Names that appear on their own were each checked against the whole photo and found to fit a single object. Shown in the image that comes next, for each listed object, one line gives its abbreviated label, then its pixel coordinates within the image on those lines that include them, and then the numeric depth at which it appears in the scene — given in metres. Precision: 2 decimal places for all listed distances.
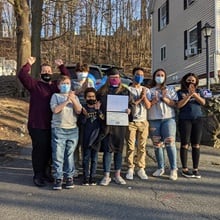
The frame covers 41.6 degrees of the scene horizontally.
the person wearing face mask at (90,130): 4.48
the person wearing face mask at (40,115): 4.46
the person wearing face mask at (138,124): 4.72
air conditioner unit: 14.41
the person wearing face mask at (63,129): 4.32
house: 13.00
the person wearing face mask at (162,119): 4.78
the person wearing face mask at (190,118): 4.78
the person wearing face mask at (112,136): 4.53
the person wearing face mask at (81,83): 4.64
